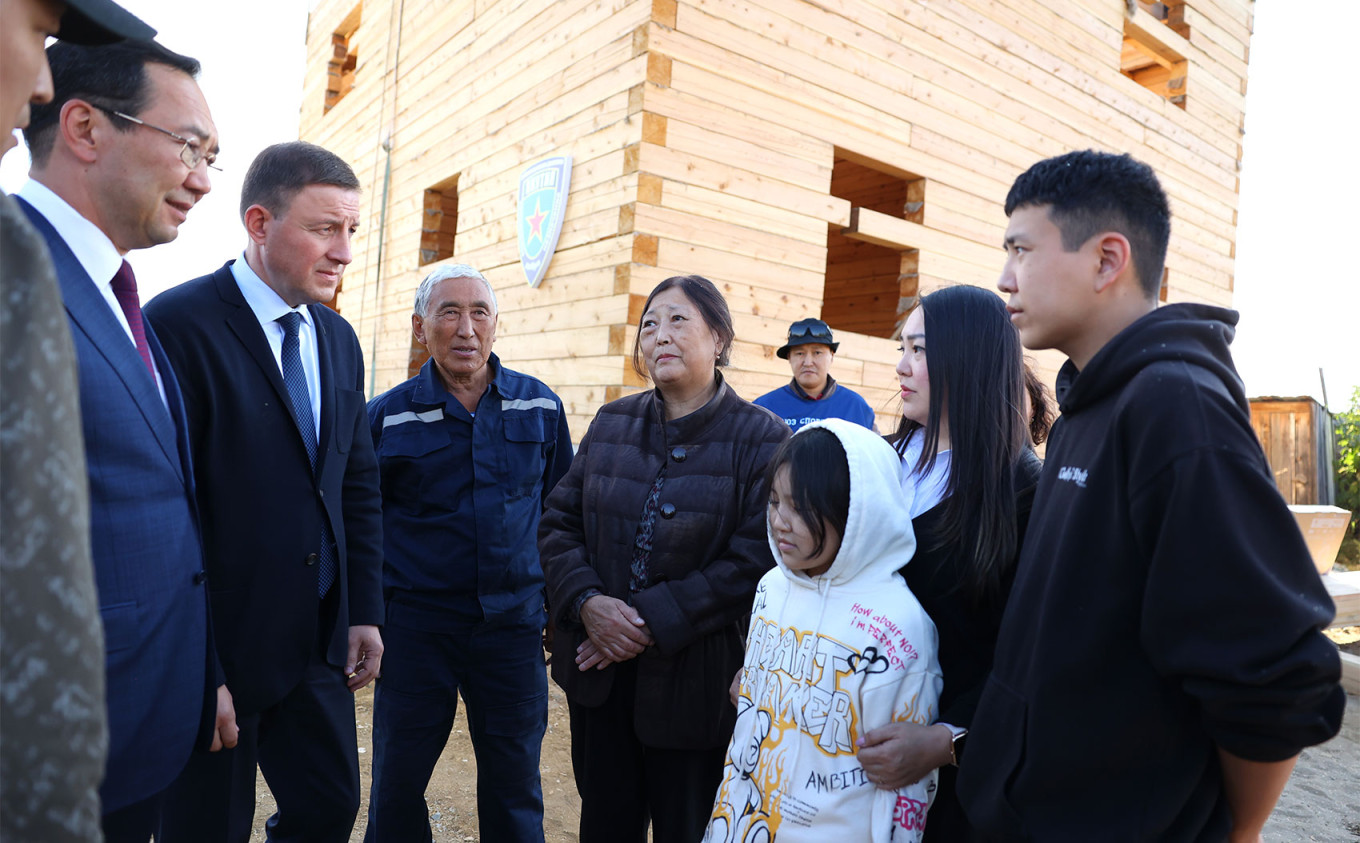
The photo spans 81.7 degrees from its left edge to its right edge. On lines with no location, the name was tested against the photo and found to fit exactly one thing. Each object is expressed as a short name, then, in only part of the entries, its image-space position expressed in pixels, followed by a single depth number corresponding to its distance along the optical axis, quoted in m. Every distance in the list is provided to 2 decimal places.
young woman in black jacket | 1.77
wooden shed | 12.77
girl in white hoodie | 1.76
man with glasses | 1.50
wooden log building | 5.73
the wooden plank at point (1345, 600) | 7.81
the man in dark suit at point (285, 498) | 2.11
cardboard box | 8.59
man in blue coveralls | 2.89
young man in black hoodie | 1.18
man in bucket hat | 5.30
